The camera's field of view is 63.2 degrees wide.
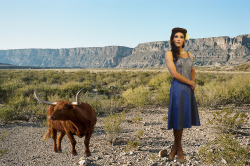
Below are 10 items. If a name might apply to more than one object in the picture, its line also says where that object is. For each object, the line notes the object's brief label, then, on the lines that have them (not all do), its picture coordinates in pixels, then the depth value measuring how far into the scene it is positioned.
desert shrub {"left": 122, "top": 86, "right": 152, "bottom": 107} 10.48
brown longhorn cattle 3.04
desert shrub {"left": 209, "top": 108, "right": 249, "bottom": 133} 5.86
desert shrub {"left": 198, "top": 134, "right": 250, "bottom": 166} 3.65
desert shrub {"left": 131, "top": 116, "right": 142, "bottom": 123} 7.73
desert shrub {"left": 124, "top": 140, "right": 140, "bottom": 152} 4.71
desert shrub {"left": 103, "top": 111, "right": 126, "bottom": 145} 5.36
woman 3.37
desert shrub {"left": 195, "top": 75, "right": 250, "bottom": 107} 9.91
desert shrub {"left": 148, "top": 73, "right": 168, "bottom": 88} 17.50
